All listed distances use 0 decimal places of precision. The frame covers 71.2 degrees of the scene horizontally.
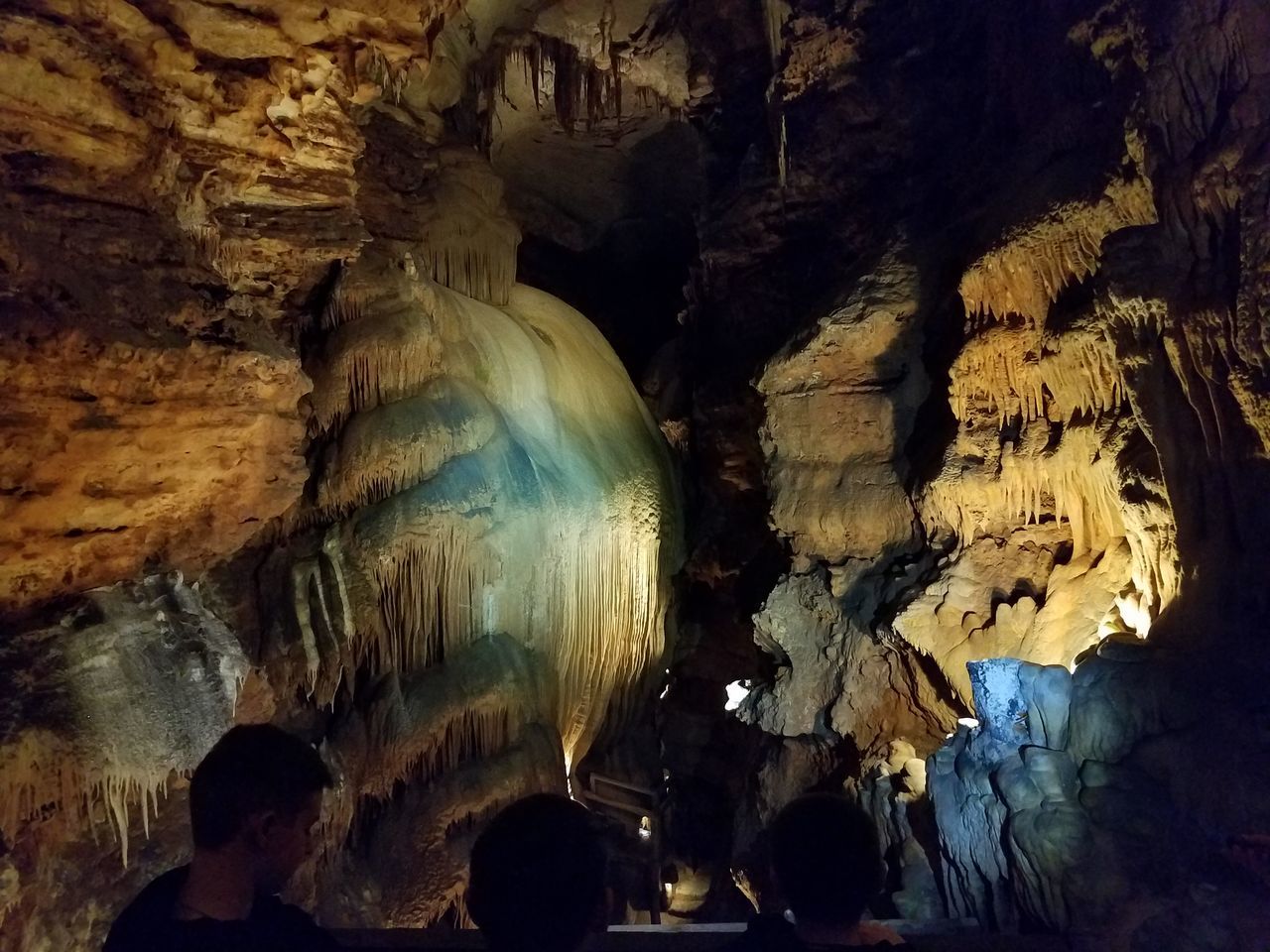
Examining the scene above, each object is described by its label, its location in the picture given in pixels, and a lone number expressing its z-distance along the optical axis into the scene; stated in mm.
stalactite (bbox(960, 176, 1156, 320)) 3508
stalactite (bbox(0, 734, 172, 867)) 3309
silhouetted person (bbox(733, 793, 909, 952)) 1598
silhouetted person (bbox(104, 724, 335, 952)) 1404
